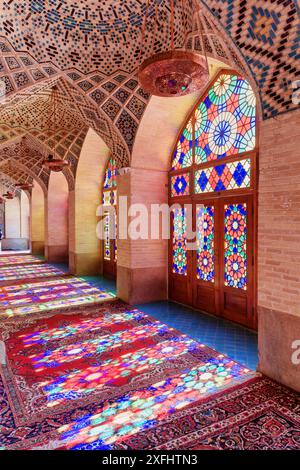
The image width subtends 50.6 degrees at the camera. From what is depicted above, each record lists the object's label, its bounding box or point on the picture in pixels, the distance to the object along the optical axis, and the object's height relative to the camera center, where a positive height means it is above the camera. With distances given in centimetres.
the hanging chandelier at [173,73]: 247 +132
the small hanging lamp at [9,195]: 1442 +171
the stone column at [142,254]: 573 -42
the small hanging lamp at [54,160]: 587 +140
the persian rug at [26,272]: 856 -120
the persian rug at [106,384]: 218 -138
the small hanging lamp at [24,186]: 1098 +164
